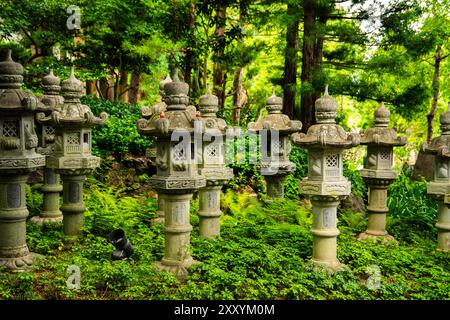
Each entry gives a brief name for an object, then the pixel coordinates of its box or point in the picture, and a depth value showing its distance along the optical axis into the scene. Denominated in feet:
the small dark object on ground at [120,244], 21.81
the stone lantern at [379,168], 27.81
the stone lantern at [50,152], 27.13
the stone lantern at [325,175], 21.38
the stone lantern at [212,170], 25.09
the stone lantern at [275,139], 30.04
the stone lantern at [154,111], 29.19
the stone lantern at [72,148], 24.29
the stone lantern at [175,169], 20.06
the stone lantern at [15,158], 20.16
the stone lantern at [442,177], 25.23
